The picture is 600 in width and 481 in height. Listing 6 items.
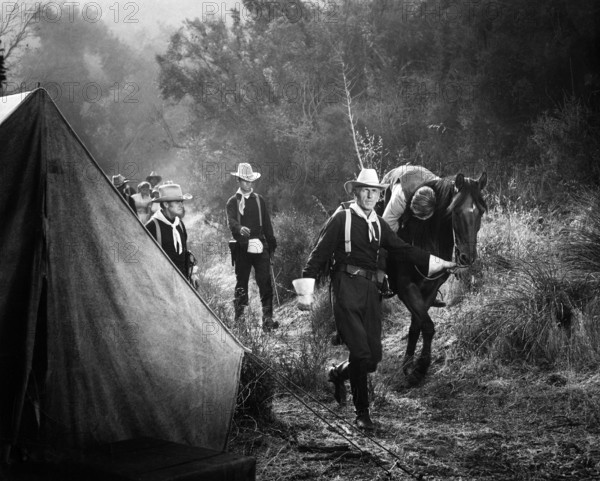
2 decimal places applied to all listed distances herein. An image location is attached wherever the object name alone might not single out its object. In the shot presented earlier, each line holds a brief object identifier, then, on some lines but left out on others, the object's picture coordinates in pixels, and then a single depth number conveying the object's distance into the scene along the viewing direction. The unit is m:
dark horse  8.01
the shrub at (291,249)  13.43
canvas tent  4.48
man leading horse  6.69
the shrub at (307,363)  7.62
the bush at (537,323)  7.73
